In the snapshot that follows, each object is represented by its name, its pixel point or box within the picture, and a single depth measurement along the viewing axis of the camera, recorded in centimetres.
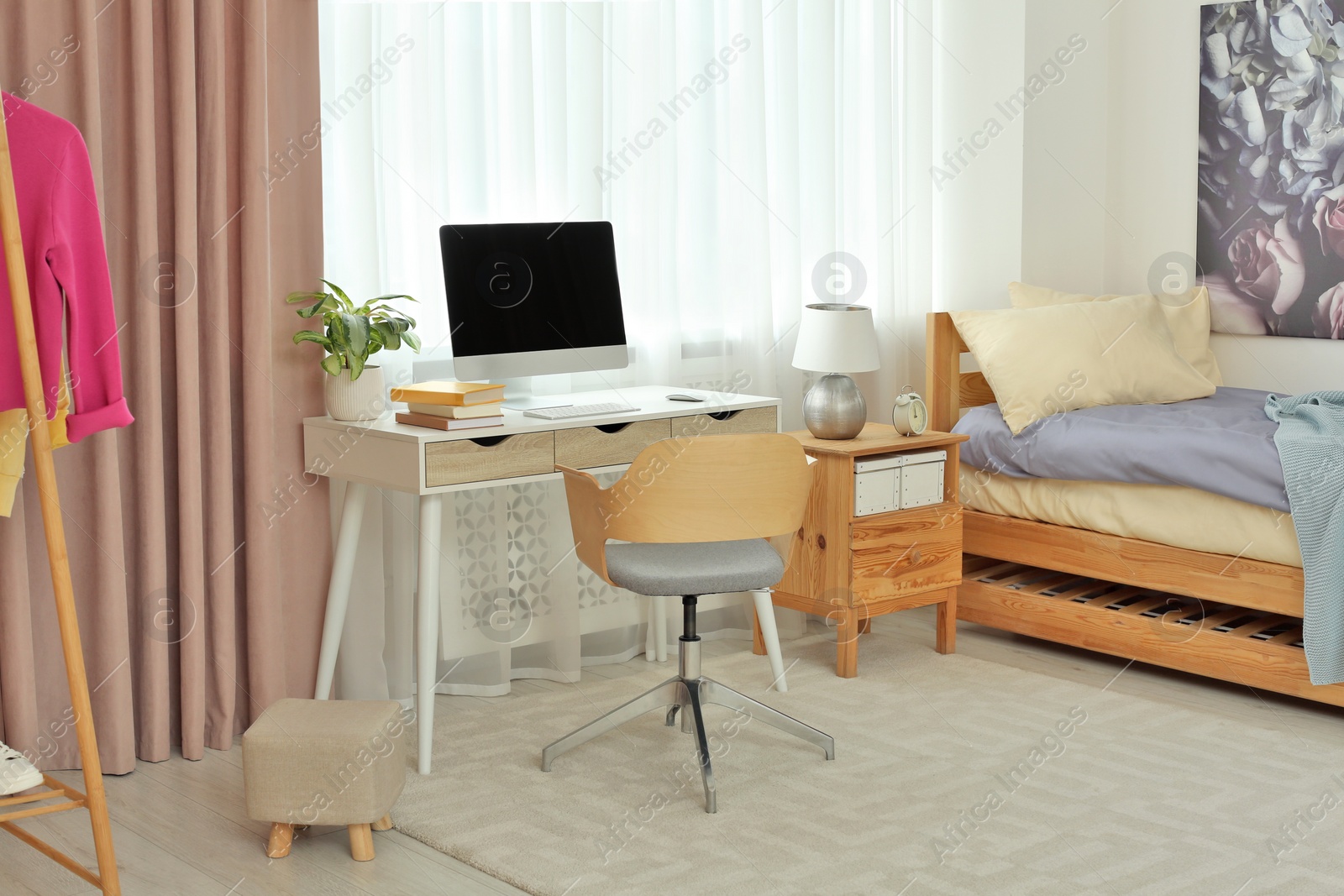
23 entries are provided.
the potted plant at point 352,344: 286
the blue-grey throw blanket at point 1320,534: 288
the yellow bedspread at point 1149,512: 306
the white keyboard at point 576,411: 293
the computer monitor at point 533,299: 302
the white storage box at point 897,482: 338
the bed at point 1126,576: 306
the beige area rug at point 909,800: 222
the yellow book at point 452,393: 276
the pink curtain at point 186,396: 263
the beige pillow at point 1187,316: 401
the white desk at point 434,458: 273
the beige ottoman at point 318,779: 230
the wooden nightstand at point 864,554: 338
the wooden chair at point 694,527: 250
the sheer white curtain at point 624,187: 312
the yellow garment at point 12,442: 242
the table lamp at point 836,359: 344
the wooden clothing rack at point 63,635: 208
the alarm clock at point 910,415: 353
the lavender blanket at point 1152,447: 307
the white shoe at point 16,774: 213
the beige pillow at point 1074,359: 359
